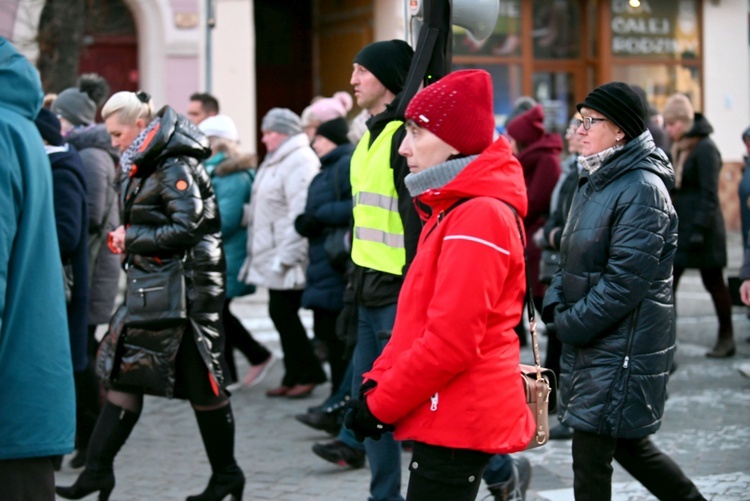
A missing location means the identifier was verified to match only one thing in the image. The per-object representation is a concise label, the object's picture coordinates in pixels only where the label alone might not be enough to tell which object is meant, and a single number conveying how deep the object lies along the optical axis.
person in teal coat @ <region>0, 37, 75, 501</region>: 6.27
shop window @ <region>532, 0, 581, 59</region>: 38.96
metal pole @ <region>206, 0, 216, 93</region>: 21.67
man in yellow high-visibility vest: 9.79
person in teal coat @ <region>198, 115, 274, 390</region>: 16.58
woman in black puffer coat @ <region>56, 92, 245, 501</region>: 10.51
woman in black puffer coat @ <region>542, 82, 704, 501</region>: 8.59
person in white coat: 16.06
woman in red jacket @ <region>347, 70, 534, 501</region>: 6.55
